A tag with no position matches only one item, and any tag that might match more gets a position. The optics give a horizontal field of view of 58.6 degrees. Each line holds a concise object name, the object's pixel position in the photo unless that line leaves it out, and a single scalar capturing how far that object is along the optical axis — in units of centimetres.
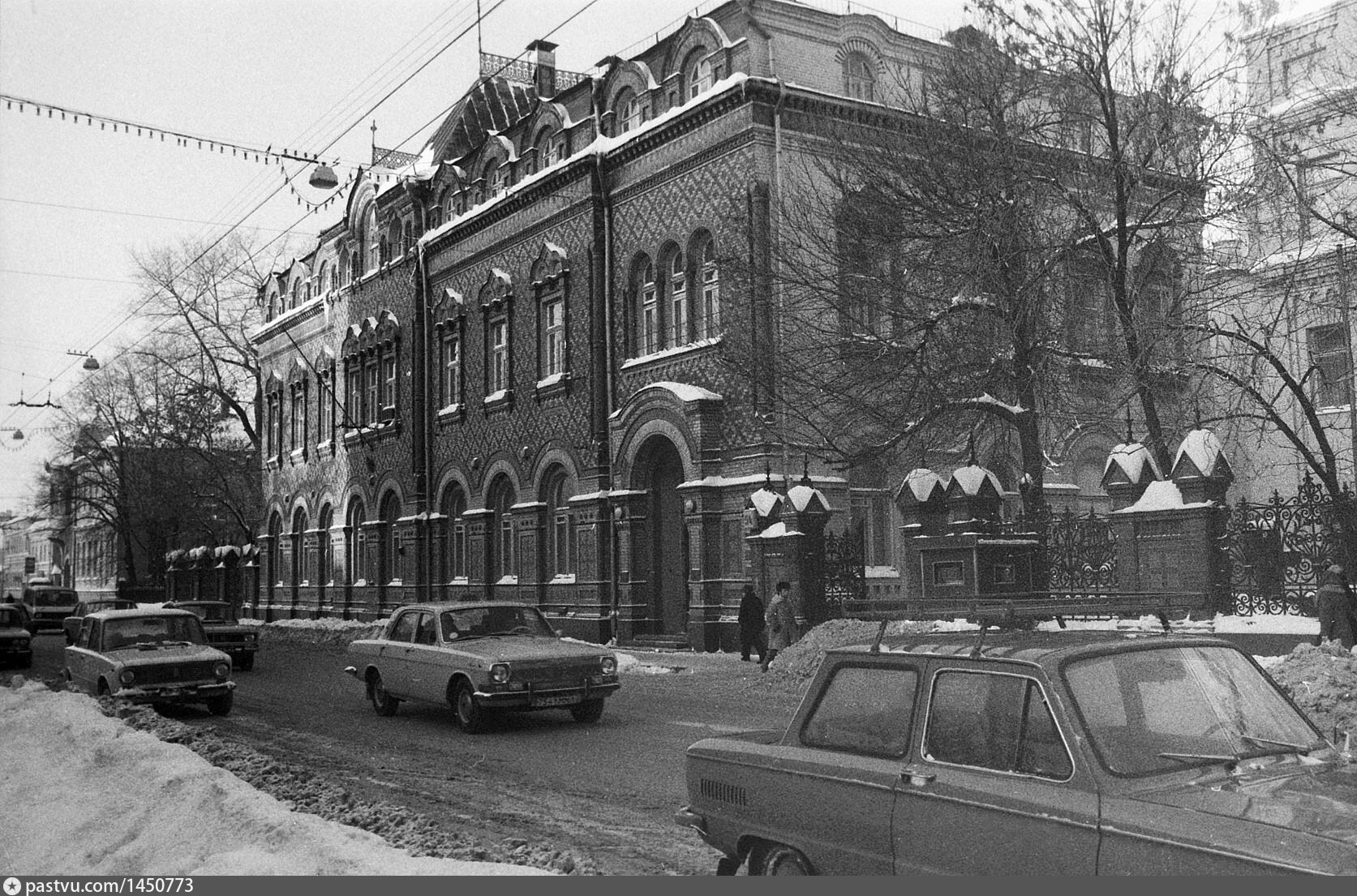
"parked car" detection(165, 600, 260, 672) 2236
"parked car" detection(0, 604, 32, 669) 2592
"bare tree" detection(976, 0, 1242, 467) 1673
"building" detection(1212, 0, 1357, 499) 1619
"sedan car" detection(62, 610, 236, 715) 1441
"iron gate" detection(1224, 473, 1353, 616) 1422
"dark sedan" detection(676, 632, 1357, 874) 378
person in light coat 1781
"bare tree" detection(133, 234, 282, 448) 4594
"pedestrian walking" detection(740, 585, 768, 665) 1958
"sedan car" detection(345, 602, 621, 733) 1256
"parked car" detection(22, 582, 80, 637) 4491
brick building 2222
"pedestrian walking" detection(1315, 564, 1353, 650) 1293
